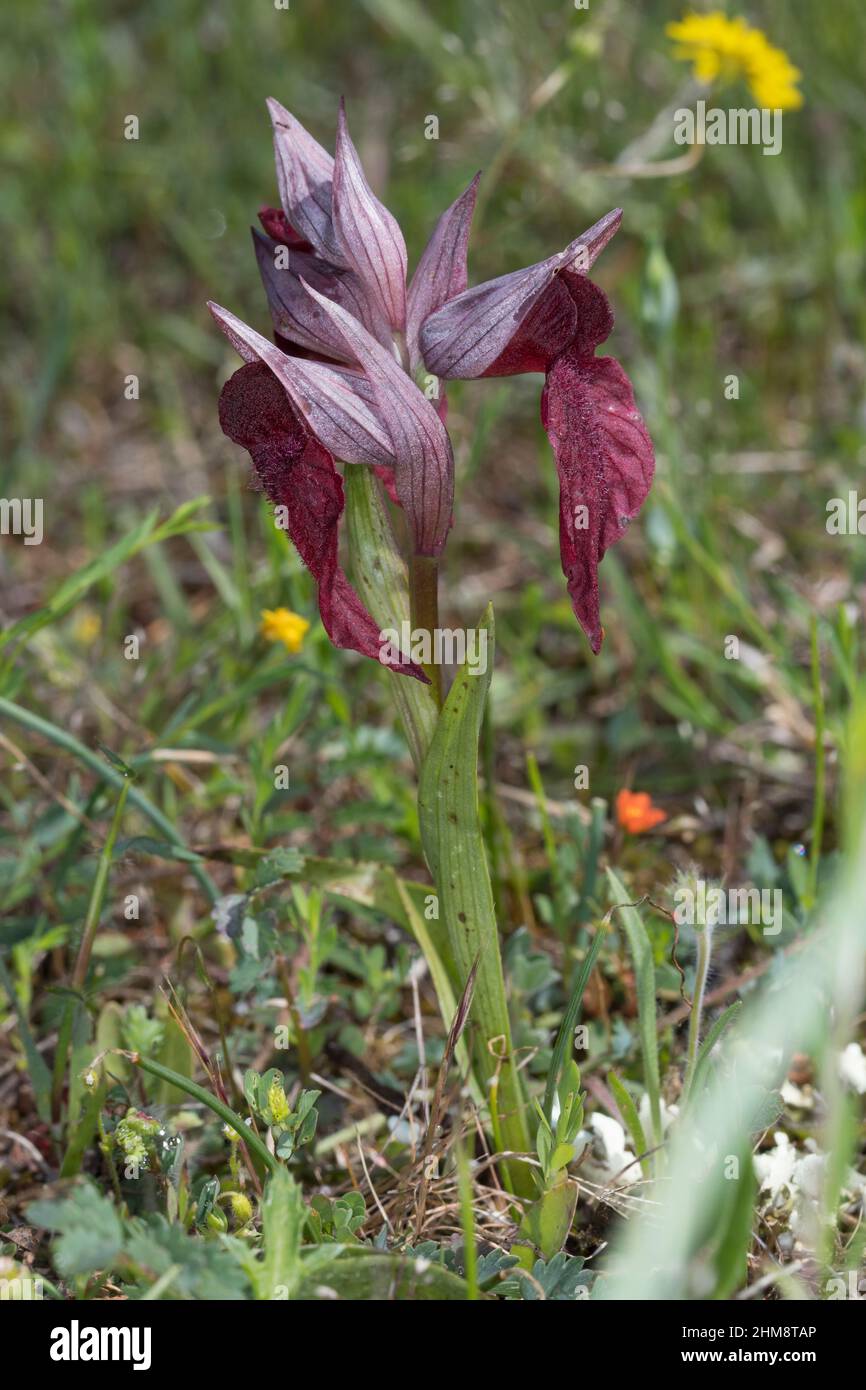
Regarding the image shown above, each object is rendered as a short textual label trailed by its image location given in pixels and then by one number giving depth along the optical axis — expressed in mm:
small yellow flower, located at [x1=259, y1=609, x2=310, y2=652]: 511
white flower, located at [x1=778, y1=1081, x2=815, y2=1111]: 481
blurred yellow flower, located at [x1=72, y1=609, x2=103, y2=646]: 573
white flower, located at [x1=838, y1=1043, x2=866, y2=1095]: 475
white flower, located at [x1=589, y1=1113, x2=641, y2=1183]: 465
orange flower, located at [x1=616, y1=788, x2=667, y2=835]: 499
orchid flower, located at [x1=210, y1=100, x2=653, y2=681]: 435
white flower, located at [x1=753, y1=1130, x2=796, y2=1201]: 464
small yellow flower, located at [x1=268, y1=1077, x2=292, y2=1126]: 446
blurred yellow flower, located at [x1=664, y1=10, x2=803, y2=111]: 604
